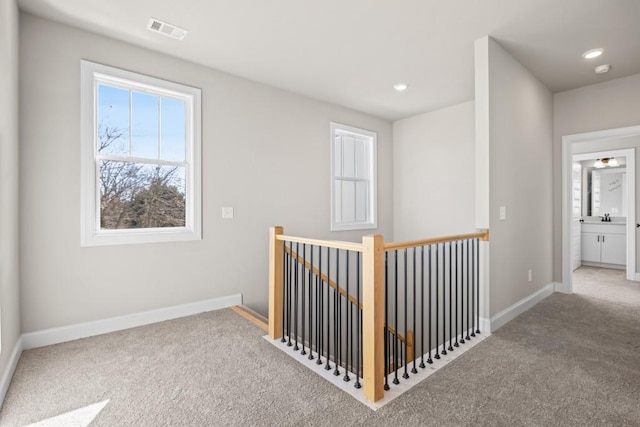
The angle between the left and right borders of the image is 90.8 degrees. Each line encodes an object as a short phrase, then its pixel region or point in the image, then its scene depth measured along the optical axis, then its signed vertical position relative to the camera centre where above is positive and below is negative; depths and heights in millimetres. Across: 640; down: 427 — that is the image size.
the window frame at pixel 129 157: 2598 +504
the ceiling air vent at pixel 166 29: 2518 +1514
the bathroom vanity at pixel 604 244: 5580 -597
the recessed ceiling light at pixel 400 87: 3793 +1534
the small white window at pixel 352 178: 4590 +522
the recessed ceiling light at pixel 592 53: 3004 +1533
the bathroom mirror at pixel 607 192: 6176 +388
